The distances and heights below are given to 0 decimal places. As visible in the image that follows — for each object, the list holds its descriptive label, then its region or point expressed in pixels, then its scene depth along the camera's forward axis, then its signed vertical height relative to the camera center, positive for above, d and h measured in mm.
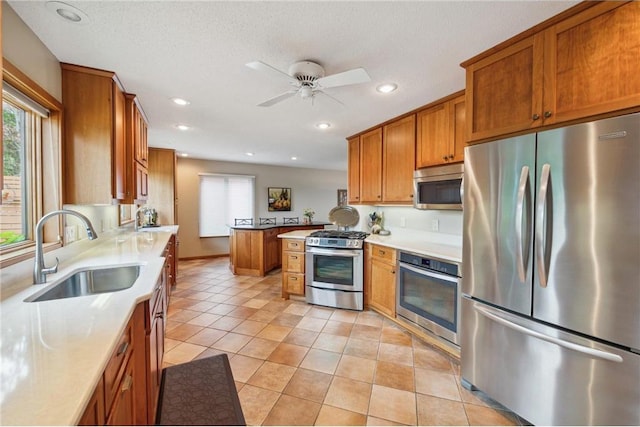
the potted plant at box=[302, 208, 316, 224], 6336 -194
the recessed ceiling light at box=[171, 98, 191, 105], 2617 +1058
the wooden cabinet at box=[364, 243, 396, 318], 2910 -815
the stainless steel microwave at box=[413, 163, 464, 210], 2439 +206
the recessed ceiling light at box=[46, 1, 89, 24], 1388 +1050
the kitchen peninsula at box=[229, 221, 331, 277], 4883 -775
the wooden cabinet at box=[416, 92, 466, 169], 2469 +745
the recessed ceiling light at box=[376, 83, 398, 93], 2283 +1048
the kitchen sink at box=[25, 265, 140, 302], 1513 -472
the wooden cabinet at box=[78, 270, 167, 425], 822 -681
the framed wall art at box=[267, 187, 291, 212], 7086 +239
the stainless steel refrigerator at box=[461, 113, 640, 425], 1222 -334
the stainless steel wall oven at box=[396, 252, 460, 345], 2227 -792
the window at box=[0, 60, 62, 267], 1530 +296
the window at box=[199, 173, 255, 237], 6238 +166
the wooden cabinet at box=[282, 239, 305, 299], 3668 -822
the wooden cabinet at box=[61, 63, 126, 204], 2006 +562
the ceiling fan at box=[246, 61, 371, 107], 1704 +894
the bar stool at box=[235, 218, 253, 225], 5860 -308
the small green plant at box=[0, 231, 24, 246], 1529 -181
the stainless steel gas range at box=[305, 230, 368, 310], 3297 -784
